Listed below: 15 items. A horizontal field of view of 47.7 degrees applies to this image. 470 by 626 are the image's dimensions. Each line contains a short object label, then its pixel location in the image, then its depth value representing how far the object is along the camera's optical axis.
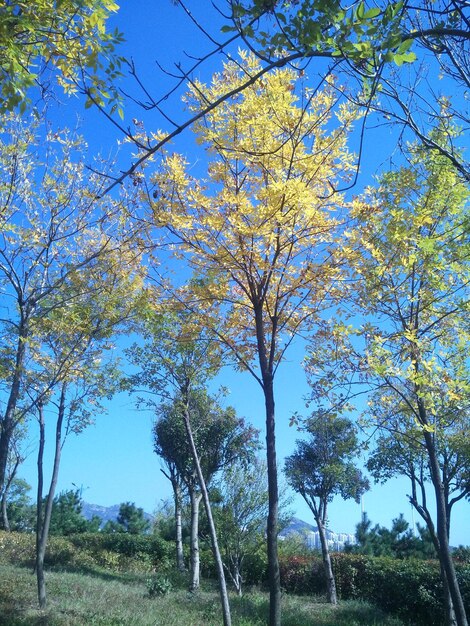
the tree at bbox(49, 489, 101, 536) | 29.02
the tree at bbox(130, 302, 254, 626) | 6.48
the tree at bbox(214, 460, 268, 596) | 16.95
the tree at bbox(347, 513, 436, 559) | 21.50
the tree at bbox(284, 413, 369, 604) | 16.47
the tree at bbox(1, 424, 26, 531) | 21.97
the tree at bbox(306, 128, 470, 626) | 5.92
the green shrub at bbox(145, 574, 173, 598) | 13.03
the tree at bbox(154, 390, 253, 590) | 17.83
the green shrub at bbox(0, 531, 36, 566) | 18.42
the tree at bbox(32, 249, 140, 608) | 7.89
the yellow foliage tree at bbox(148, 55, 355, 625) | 5.05
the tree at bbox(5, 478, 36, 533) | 33.53
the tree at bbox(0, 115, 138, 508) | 6.74
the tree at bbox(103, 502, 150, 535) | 30.69
